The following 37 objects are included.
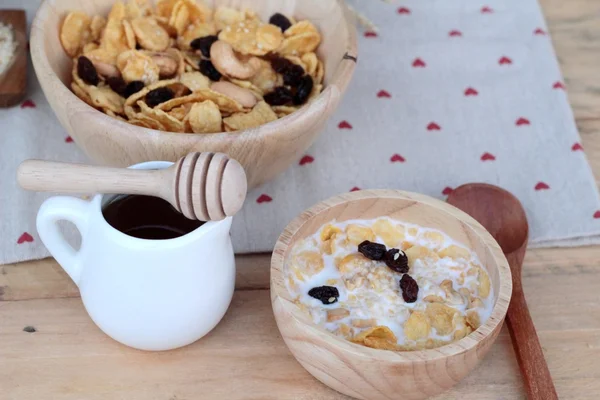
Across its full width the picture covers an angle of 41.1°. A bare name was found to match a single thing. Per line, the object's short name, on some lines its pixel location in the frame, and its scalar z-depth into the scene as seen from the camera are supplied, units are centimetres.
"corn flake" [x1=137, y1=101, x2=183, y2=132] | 79
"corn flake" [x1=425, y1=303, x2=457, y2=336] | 69
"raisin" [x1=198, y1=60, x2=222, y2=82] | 89
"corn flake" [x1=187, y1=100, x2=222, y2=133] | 80
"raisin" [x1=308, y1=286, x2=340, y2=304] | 71
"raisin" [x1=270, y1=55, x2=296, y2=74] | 91
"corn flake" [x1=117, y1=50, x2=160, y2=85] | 86
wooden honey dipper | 62
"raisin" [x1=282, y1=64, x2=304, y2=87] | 89
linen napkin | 90
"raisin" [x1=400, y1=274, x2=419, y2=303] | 71
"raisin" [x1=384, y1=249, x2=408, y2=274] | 73
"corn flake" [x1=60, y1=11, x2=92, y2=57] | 87
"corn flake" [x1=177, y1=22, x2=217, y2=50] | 93
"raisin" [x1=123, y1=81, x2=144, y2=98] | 85
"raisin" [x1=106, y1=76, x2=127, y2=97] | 86
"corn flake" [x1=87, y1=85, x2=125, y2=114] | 81
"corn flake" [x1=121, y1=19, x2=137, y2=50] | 89
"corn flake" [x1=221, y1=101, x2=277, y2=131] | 81
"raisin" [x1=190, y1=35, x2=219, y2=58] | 91
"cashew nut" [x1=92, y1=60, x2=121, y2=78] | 87
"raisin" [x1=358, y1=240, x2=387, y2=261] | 74
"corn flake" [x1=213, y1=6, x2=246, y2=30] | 96
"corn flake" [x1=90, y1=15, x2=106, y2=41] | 91
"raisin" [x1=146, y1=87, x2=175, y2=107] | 83
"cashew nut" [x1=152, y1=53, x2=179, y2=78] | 88
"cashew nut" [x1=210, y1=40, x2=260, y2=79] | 87
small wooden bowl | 64
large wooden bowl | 74
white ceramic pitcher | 65
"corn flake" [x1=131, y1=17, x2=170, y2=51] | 90
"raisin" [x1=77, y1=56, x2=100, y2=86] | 85
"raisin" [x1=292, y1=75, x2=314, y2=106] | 88
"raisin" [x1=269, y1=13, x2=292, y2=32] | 95
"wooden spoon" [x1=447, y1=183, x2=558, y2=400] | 72
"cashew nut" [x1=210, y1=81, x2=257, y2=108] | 85
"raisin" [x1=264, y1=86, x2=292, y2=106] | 87
